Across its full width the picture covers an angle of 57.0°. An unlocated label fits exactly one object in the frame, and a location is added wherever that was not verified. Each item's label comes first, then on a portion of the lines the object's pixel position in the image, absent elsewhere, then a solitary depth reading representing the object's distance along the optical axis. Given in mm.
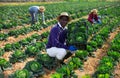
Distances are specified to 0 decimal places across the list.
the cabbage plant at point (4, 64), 3064
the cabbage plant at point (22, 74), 2482
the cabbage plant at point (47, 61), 3022
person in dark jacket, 2845
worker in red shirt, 5191
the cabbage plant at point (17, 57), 3319
